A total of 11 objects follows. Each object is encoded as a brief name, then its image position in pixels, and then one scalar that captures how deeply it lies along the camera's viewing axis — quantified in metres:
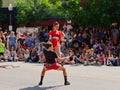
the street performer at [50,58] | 13.04
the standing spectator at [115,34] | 23.77
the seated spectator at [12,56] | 23.64
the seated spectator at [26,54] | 23.43
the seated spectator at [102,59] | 20.42
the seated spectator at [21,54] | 23.79
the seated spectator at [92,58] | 20.80
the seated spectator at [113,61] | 20.17
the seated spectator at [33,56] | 22.84
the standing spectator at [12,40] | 24.24
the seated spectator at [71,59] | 21.02
